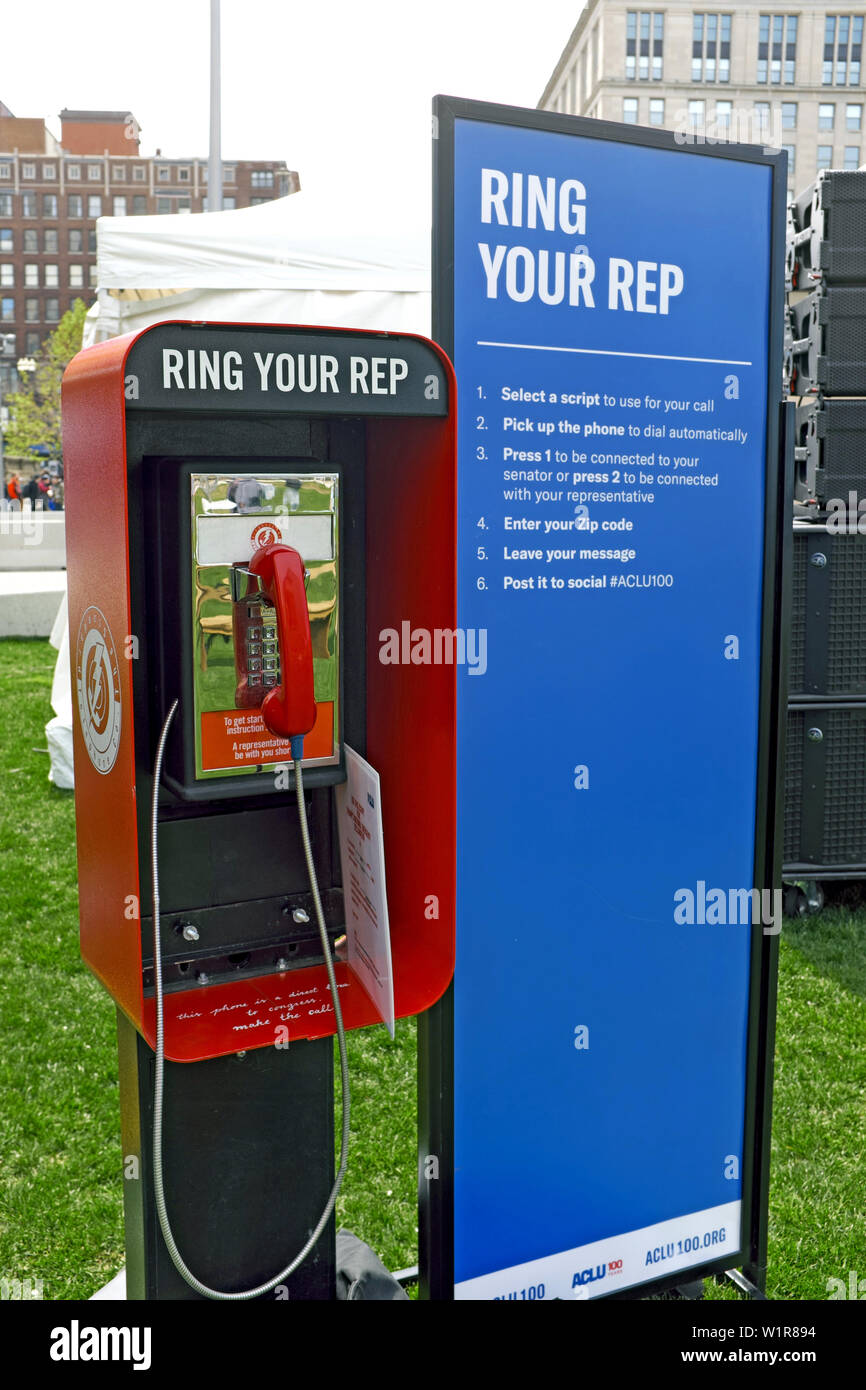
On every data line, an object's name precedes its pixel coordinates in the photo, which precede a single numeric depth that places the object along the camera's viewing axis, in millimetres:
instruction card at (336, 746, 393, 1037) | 1899
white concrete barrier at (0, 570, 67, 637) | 12711
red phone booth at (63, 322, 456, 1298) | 1718
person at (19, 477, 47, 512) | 33281
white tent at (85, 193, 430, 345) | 5652
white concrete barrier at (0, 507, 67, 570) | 16844
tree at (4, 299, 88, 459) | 47156
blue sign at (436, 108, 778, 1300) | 2215
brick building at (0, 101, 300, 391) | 74562
